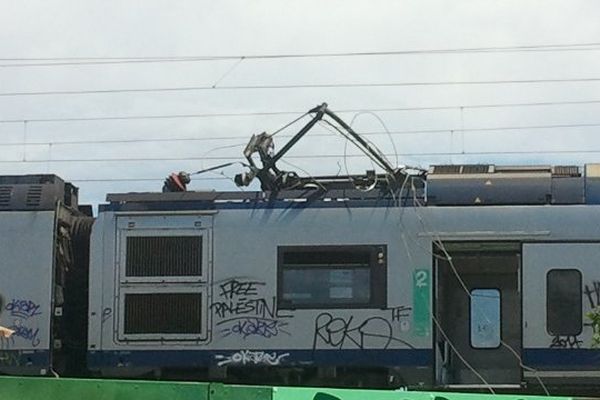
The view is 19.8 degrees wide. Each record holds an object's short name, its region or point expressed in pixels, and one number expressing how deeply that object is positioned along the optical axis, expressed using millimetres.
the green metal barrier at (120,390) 12407
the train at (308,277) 22738
